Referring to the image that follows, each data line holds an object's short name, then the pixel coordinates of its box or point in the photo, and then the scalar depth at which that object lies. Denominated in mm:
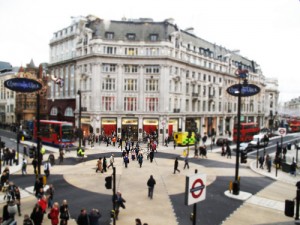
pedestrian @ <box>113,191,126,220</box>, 16397
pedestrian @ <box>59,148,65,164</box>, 28416
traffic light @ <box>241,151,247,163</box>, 25075
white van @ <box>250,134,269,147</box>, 57475
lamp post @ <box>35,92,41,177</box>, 18492
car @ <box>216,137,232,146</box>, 60019
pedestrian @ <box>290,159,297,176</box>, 33091
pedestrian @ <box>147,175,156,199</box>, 18548
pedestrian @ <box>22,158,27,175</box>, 29219
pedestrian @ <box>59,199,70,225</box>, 15623
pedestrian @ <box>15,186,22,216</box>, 18622
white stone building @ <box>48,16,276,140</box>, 54184
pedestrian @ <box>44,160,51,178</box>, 25812
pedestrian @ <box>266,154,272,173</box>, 34875
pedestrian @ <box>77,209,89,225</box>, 13984
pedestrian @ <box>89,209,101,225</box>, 13848
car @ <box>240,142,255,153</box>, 52484
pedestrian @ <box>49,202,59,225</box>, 15484
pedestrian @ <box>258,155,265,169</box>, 36094
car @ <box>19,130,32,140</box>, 61625
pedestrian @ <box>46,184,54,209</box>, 19088
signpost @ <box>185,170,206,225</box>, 10039
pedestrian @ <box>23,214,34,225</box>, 13688
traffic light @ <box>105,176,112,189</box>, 10586
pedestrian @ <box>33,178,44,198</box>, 20953
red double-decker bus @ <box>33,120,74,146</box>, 28994
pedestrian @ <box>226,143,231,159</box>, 44769
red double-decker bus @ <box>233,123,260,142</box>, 63469
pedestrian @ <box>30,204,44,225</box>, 15406
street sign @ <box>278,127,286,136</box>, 35062
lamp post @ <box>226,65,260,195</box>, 19978
